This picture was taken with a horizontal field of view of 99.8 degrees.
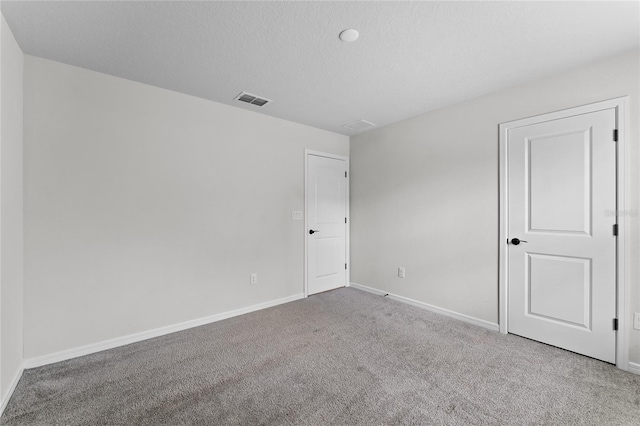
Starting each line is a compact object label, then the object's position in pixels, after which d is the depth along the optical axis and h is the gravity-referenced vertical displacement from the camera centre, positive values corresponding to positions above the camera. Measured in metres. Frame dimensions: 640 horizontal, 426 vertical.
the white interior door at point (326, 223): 4.00 -0.17
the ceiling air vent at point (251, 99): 2.89 +1.26
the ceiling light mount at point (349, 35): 1.86 +1.25
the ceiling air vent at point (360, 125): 3.76 +1.25
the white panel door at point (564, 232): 2.21 -0.18
